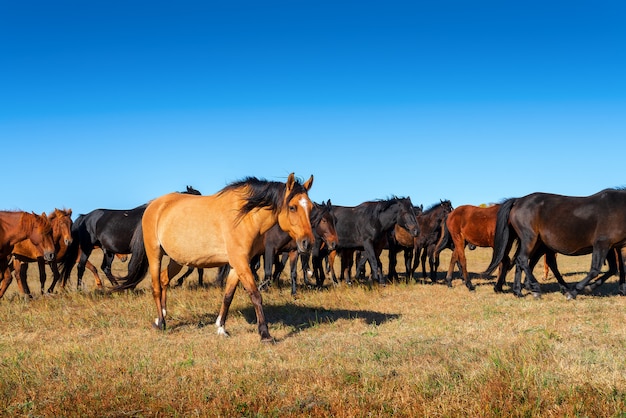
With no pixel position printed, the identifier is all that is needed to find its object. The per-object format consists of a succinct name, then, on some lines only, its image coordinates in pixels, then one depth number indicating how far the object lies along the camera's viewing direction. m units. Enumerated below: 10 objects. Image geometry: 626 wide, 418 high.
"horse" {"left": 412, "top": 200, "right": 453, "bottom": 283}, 17.03
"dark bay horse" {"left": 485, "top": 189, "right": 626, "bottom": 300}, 10.66
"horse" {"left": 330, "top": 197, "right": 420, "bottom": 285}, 14.66
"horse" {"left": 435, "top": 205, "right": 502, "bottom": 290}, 14.38
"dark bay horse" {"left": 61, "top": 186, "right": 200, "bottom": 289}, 14.50
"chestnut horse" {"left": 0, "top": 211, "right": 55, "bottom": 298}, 11.36
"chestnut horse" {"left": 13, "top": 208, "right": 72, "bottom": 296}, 13.18
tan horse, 7.41
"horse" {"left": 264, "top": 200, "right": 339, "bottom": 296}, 13.30
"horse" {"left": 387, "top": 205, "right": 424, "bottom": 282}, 16.16
